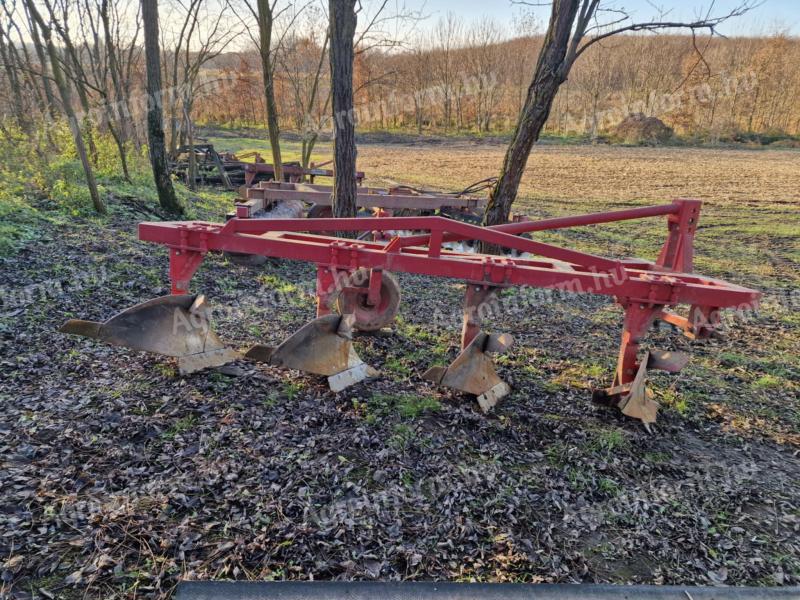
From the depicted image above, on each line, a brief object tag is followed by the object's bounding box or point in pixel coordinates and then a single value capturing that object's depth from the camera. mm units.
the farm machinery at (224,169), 12062
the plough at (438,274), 3521
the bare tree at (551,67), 5781
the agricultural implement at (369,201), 7621
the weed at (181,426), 3086
